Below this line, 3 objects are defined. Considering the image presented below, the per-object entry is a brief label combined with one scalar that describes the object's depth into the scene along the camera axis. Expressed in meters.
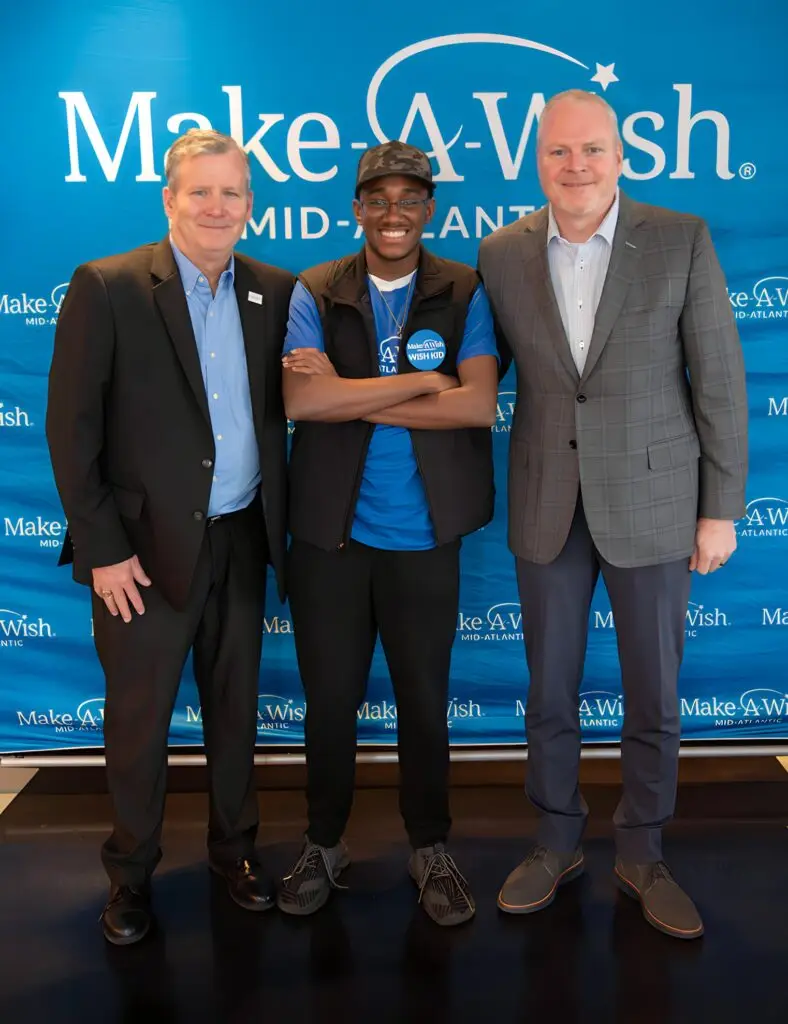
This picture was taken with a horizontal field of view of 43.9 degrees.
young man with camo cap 2.25
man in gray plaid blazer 2.25
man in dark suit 2.19
